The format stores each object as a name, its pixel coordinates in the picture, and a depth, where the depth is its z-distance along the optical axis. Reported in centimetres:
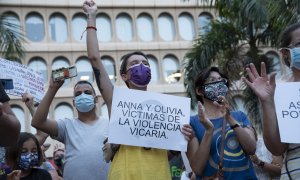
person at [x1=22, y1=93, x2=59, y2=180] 522
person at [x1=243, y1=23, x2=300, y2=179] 294
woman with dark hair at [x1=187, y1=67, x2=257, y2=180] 345
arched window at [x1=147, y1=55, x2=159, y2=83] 2850
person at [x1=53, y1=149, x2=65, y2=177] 830
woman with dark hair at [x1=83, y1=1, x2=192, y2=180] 340
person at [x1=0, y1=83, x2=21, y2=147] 220
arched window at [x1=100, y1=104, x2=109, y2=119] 2719
